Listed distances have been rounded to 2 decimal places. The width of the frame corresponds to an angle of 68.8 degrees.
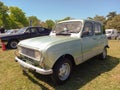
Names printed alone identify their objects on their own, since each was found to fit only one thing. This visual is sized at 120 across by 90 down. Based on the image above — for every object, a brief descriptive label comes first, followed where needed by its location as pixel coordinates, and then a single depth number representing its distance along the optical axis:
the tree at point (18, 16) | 35.33
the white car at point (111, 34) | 13.64
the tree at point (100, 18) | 40.53
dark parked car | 6.62
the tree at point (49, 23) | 49.49
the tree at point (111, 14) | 43.77
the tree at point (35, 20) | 51.03
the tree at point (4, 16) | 31.16
